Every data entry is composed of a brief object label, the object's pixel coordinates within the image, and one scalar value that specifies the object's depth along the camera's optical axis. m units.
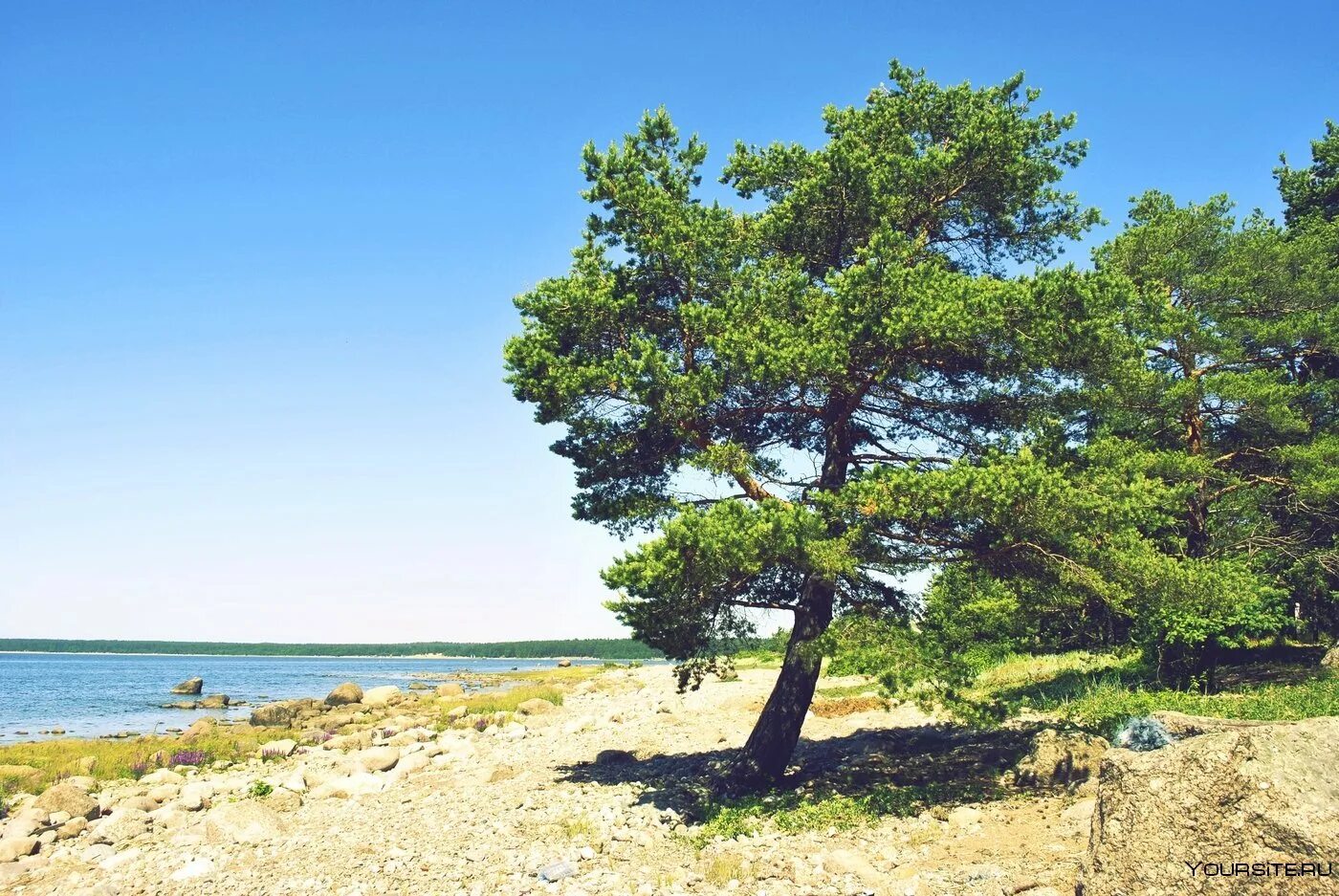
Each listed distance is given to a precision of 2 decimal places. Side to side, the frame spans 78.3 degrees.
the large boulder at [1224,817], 6.52
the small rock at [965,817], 10.99
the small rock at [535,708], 33.72
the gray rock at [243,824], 13.05
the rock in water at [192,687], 60.01
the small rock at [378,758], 20.09
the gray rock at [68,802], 16.27
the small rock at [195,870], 11.29
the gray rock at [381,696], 43.97
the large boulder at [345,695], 43.97
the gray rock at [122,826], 14.54
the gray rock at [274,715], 36.62
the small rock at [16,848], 13.40
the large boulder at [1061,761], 12.32
